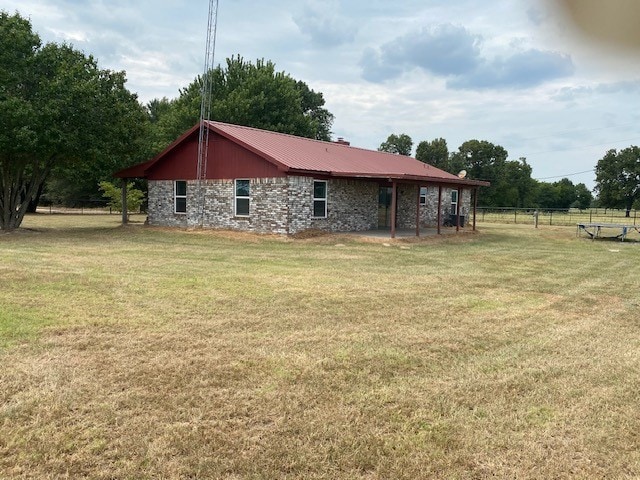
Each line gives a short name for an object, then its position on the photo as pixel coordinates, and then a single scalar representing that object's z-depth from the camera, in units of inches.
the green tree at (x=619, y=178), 2411.4
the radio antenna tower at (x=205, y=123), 690.9
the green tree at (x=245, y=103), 1318.9
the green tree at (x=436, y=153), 2578.7
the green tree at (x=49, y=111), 600.1
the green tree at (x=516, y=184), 2689.5
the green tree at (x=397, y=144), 2586.1
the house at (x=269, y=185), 651.5
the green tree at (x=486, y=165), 2630.4
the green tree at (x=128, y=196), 1291.8
